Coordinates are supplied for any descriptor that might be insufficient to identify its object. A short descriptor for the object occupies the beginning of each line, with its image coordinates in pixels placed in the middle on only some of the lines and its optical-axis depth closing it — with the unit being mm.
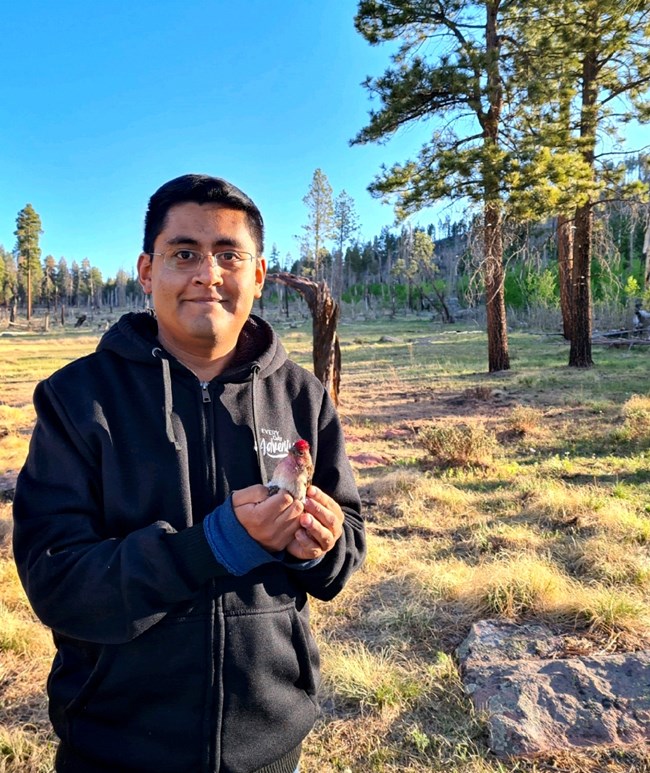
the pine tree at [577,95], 12422
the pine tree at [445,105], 12680
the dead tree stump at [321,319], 9398
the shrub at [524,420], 8188
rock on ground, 2352
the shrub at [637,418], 7523
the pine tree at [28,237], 56250
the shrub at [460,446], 6738
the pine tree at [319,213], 47312
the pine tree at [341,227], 54869
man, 1203
